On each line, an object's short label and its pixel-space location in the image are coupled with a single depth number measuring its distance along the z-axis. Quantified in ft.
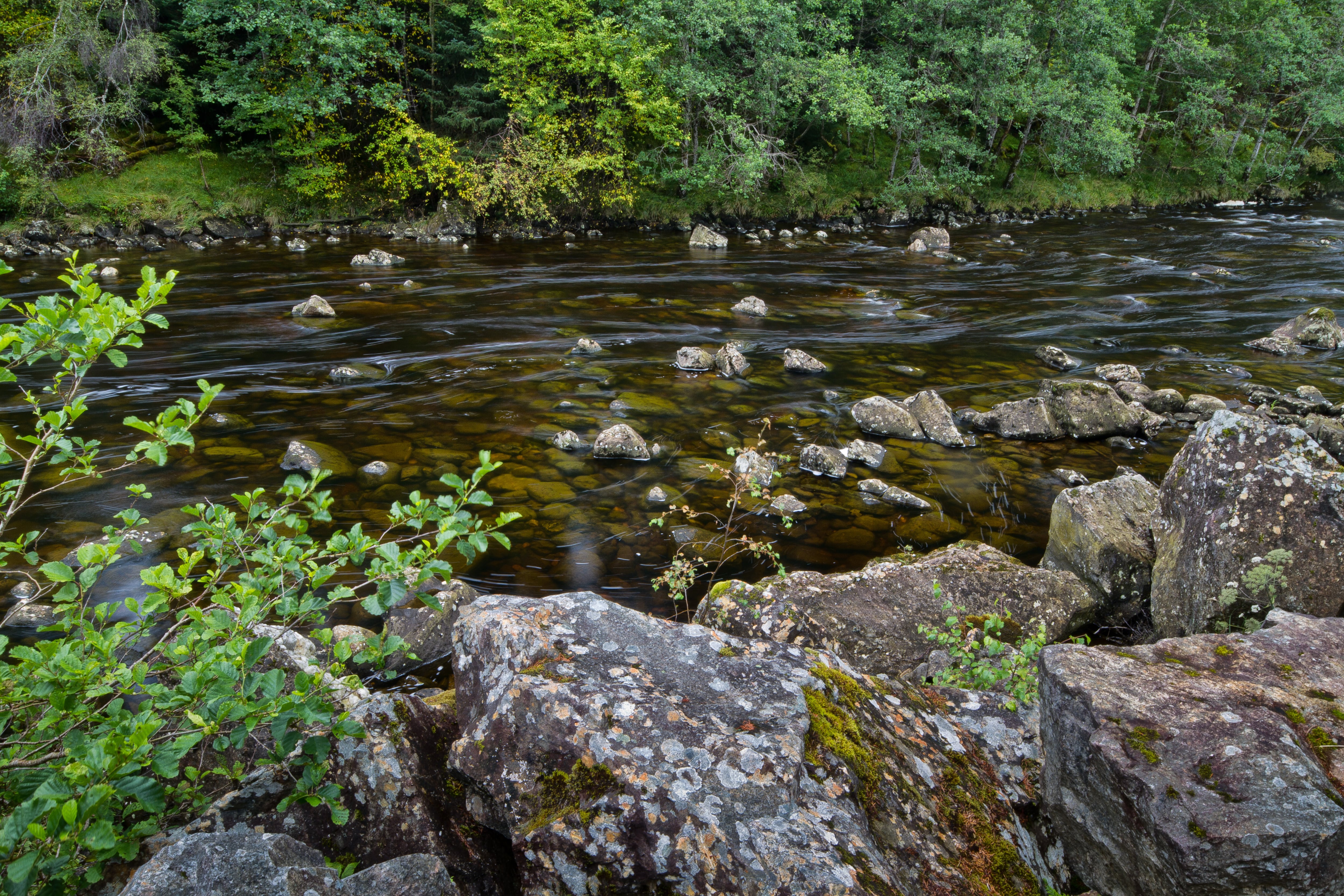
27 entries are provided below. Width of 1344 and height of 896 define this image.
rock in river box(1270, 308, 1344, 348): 40.19
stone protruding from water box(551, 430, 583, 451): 27.07
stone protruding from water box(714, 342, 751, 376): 35.45
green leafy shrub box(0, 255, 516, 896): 6.13
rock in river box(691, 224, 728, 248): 73.15
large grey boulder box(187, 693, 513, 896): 7.55
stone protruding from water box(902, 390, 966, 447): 27.86
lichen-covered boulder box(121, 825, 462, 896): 5.84
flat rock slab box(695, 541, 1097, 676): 15.05
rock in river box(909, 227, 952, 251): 72.43
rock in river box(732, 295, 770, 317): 47.88
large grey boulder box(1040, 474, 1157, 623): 17.30
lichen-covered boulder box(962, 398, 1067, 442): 28.22
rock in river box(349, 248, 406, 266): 59.98
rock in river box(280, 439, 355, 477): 24.71
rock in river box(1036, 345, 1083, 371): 37.88
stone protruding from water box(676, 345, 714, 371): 36.14
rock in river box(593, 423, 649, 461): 26.30
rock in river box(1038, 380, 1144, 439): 28.32
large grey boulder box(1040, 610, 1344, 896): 7.29
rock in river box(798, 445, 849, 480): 25.27
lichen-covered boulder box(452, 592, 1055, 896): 6.93
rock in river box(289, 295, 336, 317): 44.93
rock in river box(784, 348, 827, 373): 36.27
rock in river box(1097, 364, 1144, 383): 34.42
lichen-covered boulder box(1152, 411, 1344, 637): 13.46
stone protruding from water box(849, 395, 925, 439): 28.60
